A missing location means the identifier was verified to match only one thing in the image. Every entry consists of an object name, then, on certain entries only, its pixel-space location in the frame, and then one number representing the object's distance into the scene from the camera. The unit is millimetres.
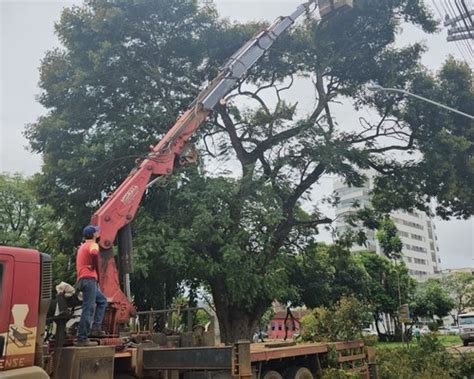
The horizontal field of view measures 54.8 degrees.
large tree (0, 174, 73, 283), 27922
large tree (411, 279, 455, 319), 43406
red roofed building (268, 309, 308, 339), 56575
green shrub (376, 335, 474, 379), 10781
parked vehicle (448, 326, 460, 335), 52997
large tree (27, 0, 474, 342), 15547
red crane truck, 5066
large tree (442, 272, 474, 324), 60716
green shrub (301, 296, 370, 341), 11148
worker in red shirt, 6293
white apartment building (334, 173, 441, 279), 94944
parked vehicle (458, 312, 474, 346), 28719
